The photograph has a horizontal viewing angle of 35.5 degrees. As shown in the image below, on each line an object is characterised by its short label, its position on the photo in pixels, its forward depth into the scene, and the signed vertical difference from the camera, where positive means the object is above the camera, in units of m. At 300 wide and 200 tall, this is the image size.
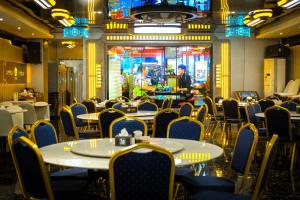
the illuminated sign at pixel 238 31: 14.01 +1.39
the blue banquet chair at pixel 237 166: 4.01 -0.80
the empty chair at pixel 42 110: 13.36 -0.93
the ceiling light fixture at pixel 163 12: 6.53 +0.94
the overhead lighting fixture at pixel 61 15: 11.45 +1.57
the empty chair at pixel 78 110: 9.45 -0.65
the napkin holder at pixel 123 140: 4.13 -0.55
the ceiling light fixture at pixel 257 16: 11.78 +1.58
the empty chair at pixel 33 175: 3.46 -0.74
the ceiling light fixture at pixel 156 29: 10.14 +1.08
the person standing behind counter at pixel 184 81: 18.26 -0.15
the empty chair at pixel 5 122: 8.85 -0.83
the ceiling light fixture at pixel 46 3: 9.40 +1.53
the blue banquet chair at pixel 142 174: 3.12 -0.65
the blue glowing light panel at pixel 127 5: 11.31 +1.83
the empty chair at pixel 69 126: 7.68 -0.80
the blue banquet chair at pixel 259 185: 3.57 -0.84
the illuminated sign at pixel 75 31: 14.30 +1.43
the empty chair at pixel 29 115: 11.38 -0.90
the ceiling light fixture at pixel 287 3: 9.66 +1.55
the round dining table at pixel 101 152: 3.51 -0.63
